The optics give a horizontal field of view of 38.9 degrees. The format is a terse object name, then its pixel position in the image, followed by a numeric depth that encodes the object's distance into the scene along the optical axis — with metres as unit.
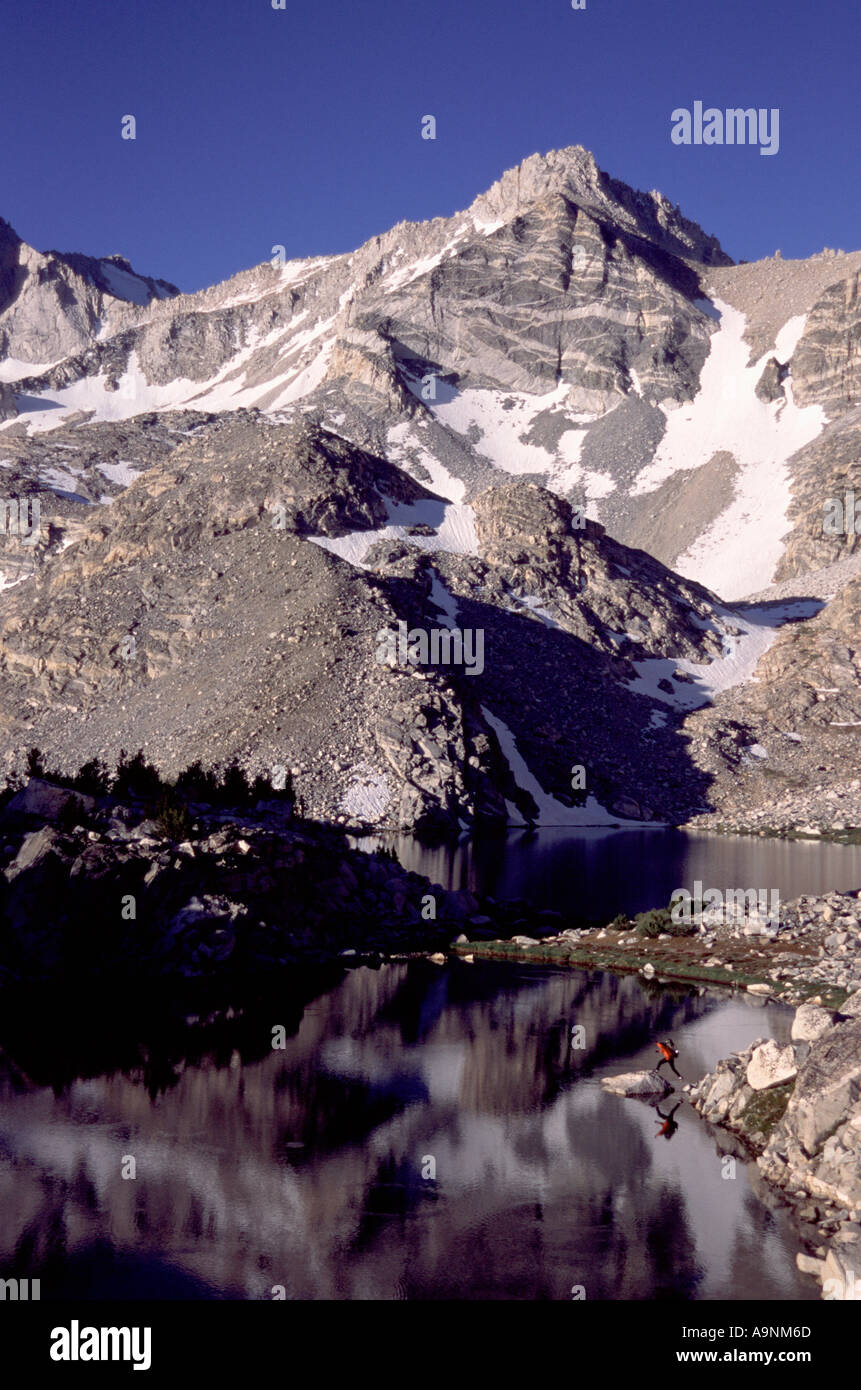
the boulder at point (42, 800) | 50.34
